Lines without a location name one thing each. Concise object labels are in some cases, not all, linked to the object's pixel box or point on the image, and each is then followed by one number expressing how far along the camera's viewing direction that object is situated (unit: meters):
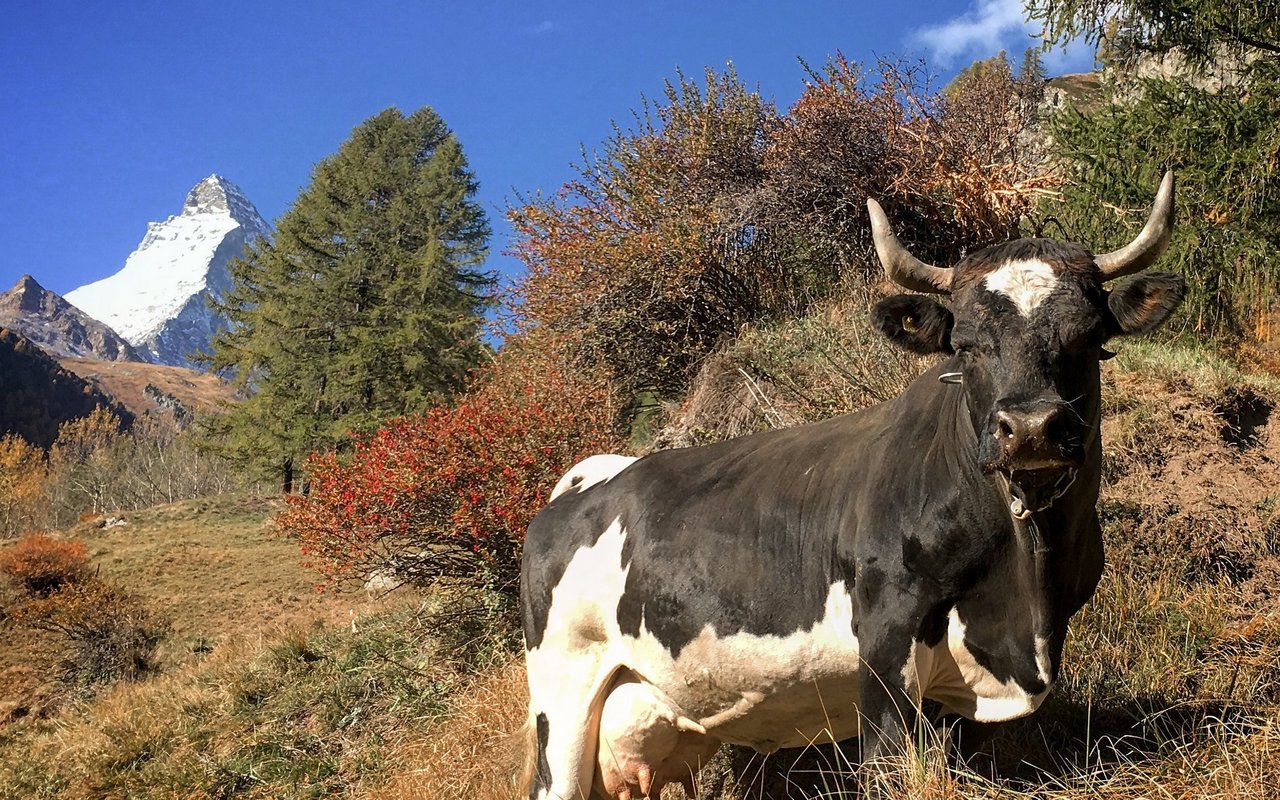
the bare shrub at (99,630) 14.09
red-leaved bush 8.54
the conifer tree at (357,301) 27.22
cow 2.88
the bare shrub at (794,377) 8.05
